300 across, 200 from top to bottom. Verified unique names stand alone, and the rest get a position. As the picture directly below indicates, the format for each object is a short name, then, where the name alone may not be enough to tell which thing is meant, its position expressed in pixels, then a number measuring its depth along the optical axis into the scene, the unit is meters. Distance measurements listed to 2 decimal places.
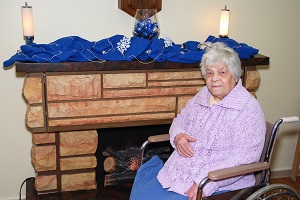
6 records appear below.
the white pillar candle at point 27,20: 2.28
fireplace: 2.20
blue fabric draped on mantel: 2.15
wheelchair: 1.70
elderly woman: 1.88
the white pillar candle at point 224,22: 2.63
